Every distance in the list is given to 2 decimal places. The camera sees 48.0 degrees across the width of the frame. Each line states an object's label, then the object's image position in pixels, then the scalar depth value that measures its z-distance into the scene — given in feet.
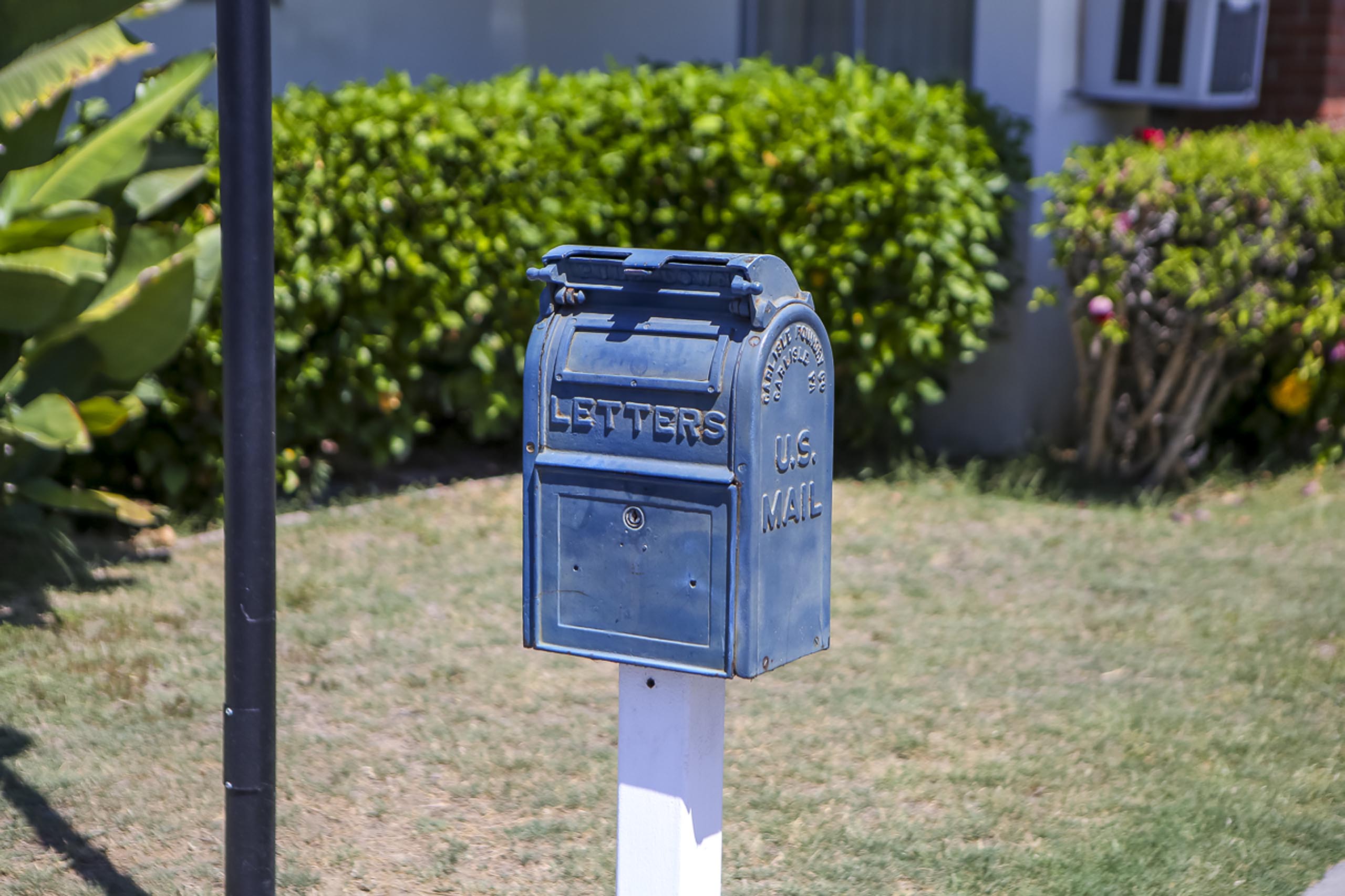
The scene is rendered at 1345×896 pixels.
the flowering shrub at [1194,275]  20.25
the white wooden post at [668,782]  8.37
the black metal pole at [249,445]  8.09
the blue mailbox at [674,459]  7.91
